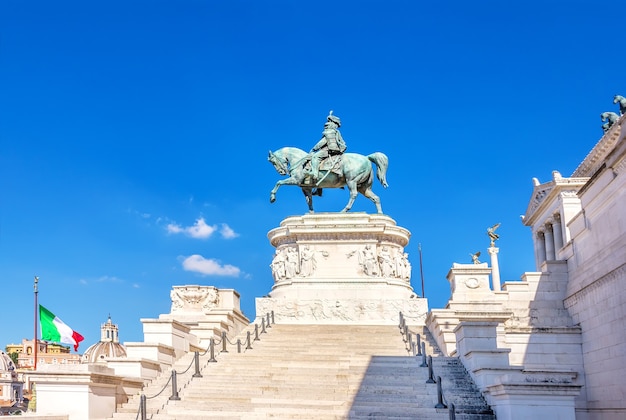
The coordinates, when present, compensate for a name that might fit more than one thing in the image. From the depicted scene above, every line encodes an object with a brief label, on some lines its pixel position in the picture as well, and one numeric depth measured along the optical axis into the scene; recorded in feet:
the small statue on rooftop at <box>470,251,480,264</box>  105.29
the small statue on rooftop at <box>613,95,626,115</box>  147.06
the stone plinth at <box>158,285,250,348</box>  95.91
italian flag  113.39
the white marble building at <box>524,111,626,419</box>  76.74
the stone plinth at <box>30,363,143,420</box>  54.80
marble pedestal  100.58
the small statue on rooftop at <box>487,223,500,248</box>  165.07
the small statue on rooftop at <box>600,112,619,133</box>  150.79
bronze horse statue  114.83
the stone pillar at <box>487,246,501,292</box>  155.12
